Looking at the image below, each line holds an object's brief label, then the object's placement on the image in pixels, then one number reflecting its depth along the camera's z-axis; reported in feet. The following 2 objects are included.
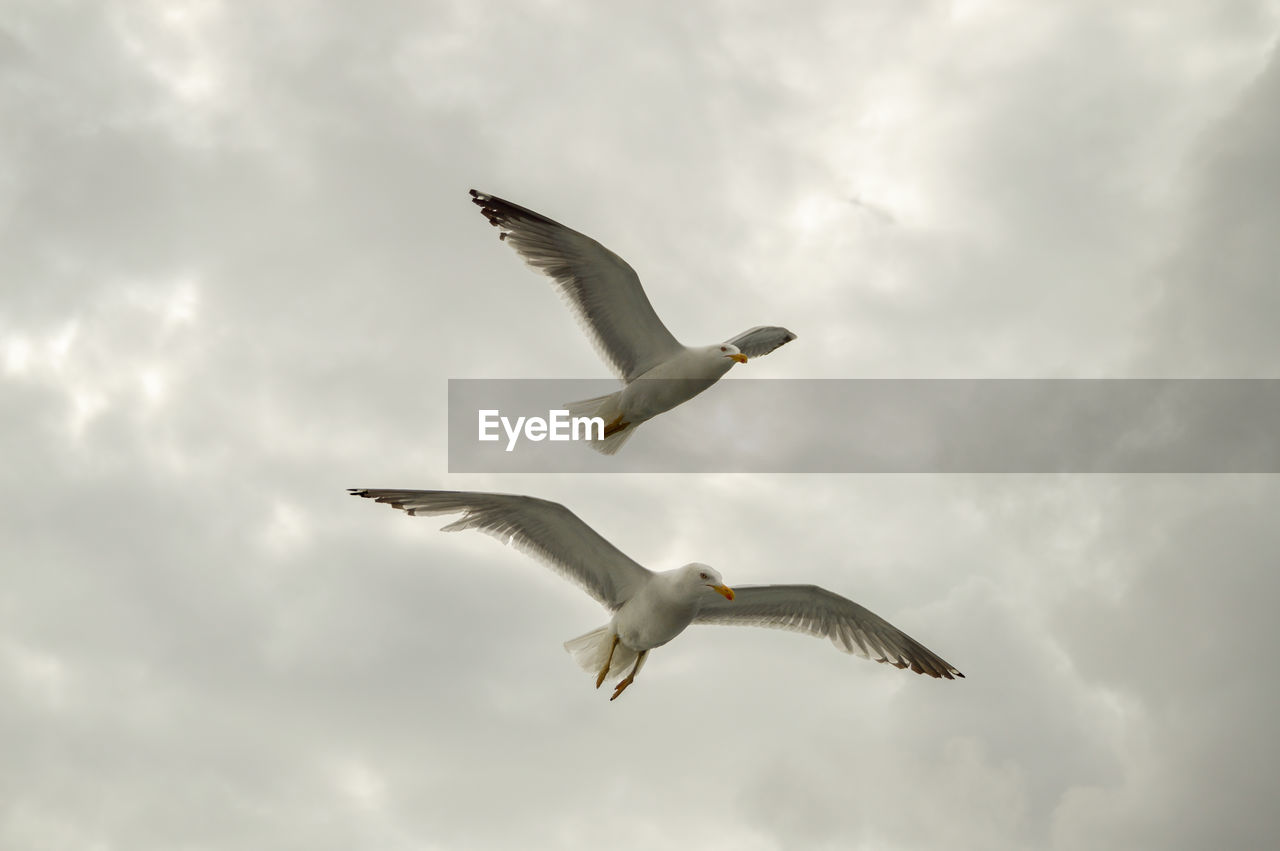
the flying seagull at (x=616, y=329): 52.49
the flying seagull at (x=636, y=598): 46.91
